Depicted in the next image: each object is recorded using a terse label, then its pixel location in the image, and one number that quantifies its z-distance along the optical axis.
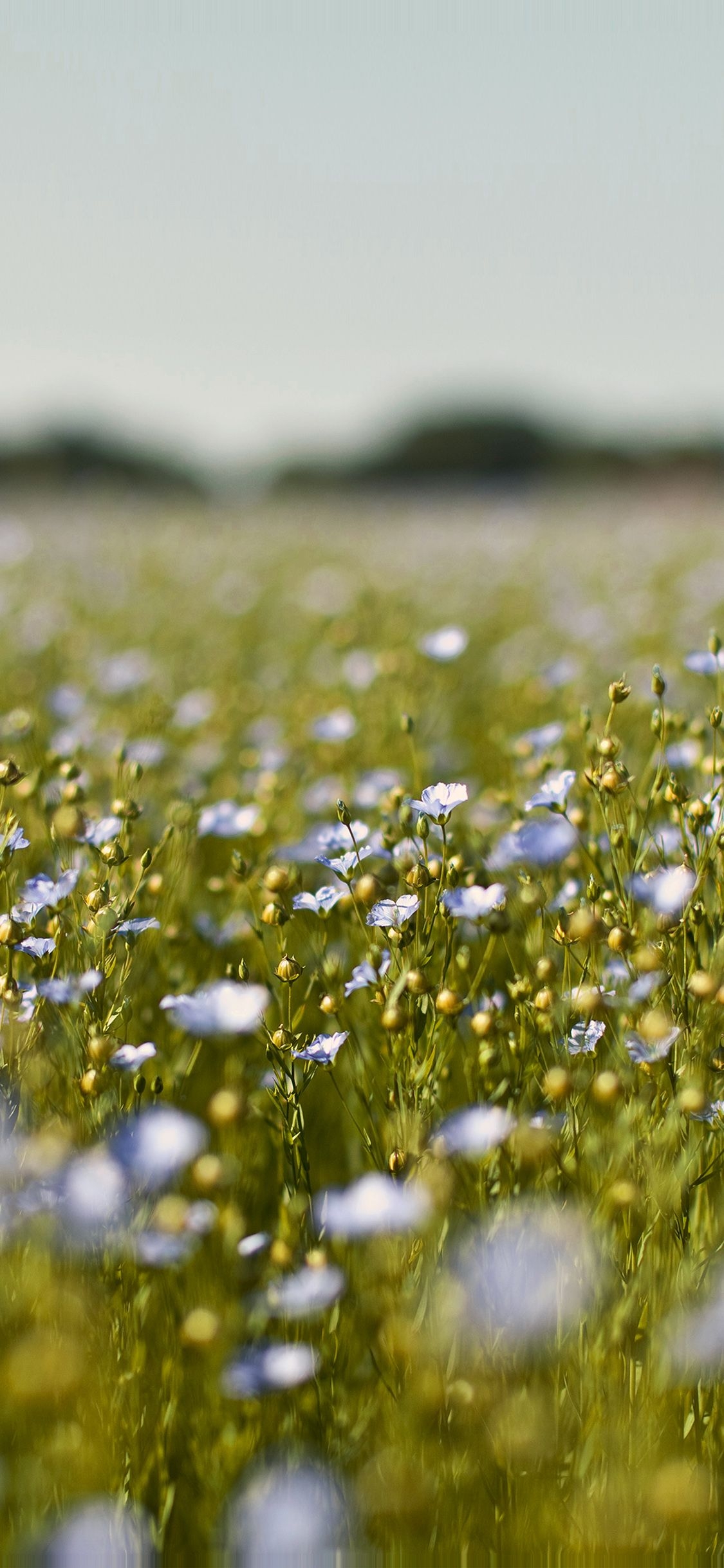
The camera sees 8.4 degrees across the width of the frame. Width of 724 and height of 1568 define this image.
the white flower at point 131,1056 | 1.48
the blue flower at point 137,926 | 1.52
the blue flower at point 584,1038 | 1.50
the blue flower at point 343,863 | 1.54
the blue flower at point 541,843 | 1.56
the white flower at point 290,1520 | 1.39
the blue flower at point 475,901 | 1.53
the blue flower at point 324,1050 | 1.49
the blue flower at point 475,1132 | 1.46
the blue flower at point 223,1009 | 1.49
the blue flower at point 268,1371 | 1.43
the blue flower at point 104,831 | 1.58
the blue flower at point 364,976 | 1.51
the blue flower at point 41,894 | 1.52
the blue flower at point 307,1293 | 1.44
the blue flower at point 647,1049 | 1.47
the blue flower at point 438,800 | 1.55
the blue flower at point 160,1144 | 1.44
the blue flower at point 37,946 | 1.52
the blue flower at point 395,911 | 1.50
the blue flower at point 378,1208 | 1.43
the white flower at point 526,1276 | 1.42
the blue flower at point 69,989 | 1.50
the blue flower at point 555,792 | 1.56
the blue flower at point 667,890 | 1.51
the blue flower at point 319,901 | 1.55
